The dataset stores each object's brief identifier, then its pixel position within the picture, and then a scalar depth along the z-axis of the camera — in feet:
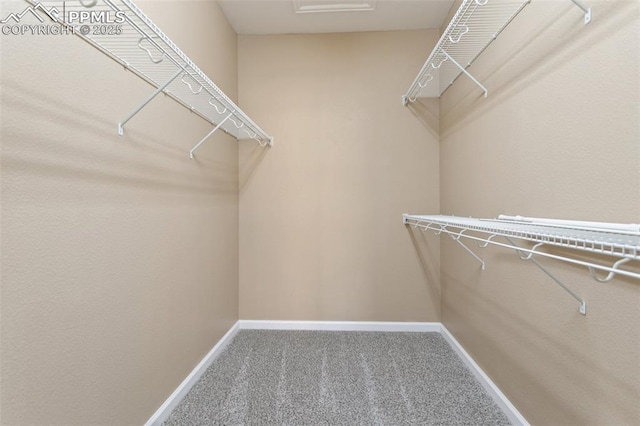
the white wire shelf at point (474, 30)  4.09
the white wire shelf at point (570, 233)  1.82
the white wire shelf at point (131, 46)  2.77
